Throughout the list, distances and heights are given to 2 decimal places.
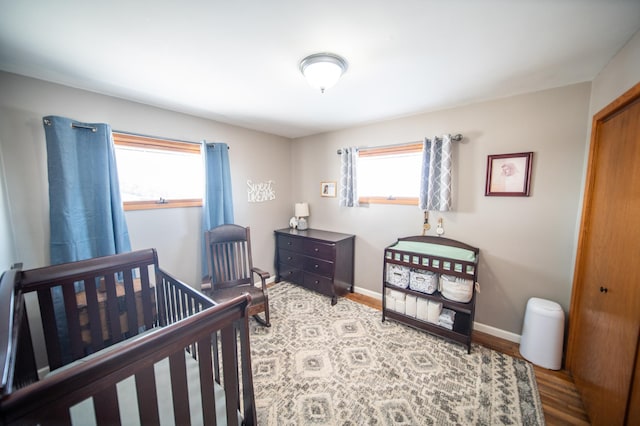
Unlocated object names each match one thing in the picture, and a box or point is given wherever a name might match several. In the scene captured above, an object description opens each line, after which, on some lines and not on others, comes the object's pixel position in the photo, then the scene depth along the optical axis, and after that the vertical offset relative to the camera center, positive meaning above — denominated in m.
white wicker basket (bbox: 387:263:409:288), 2.38 -0.86
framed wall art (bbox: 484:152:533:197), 2.07 +0.18
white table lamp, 3.65 -0.30
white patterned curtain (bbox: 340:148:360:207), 3.07 +0.23
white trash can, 1.86 -1.16
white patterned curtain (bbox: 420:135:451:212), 2.37 +0.21
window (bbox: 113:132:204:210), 2.24 +0.25
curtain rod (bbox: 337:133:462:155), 2.31 +0.59
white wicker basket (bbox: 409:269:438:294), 2.25 -0.86
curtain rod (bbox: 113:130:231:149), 2.17 +0.60
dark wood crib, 0.64 -0.66
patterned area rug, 1.51 -1.44
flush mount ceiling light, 1.49 +0.85
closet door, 1.21 -0.48
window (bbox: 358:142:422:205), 2.73 +0.26
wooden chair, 2.38 -0.87
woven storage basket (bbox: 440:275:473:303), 2.06 -0.86
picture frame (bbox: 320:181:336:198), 3.44 +0.09
